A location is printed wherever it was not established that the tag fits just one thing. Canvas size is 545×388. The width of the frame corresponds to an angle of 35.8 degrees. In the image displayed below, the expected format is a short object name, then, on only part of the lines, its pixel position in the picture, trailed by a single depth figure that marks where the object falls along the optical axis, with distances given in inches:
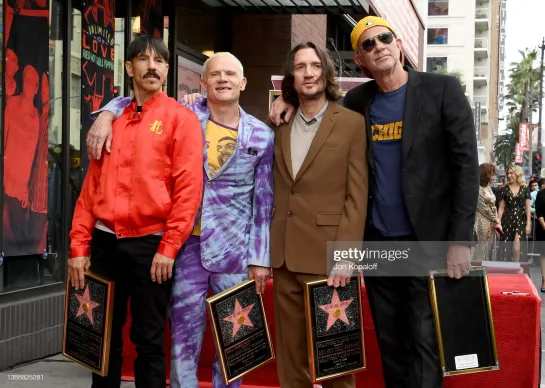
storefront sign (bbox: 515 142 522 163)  2915.8
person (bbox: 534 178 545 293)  604.1
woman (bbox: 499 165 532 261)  608.4
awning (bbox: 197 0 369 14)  414.3
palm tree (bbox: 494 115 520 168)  4092.0
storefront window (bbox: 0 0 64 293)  264.7
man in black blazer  163.6
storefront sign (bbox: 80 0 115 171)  314.0
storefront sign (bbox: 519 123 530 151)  2763.3
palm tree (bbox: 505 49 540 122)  4060.5
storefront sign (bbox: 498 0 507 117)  6592.5
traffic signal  1967.3
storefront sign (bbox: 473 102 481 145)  2347.7
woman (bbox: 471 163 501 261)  498.6
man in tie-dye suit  173.2
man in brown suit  169.8
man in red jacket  166.9
